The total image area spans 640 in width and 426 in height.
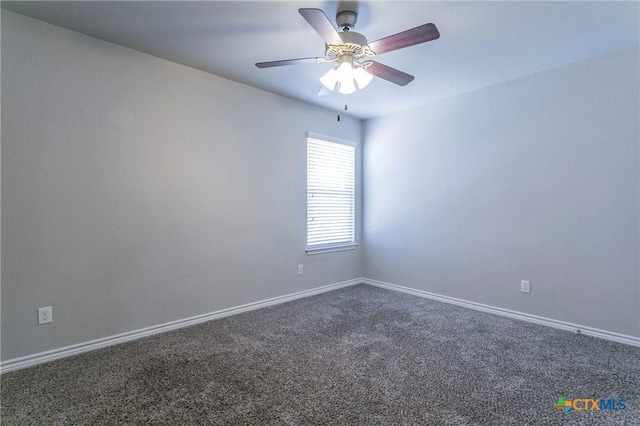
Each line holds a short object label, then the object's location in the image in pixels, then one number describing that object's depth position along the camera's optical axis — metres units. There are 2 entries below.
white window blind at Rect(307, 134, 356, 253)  4.10
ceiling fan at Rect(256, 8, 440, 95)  1.80
